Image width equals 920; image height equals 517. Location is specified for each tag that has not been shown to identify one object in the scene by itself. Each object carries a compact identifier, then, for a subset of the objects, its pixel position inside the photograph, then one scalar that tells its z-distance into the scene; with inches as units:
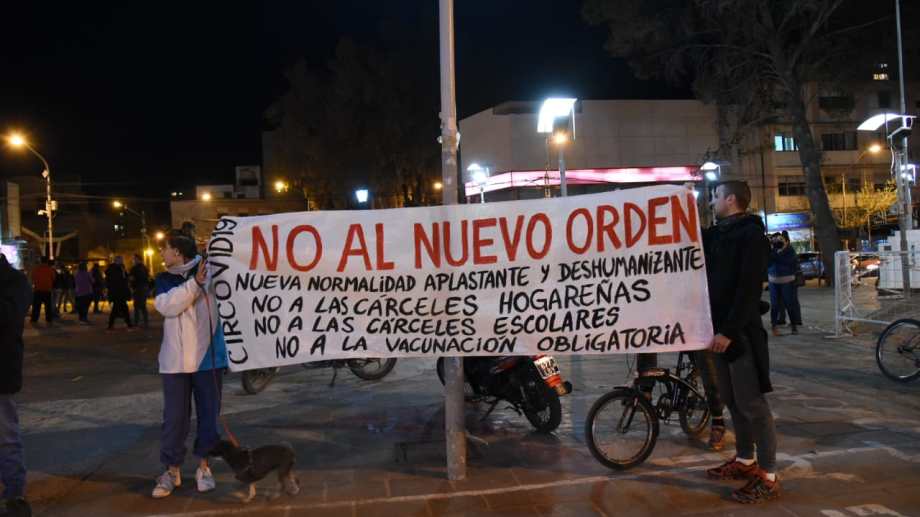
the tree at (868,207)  1748.3
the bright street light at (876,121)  599.5
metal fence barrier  384.8
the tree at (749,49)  944.3
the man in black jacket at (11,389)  170.4
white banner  191.2
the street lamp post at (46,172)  967.0
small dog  180.2
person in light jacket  189.3
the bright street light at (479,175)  699.4
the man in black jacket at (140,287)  676.1
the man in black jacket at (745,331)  174.2
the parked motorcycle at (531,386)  237.8
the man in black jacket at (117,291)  649.0
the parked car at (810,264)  1142.3
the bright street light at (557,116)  672.4
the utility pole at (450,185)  198.1
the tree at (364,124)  1413.6
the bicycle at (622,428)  201.8
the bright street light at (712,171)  746.8
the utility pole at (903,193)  623.5
